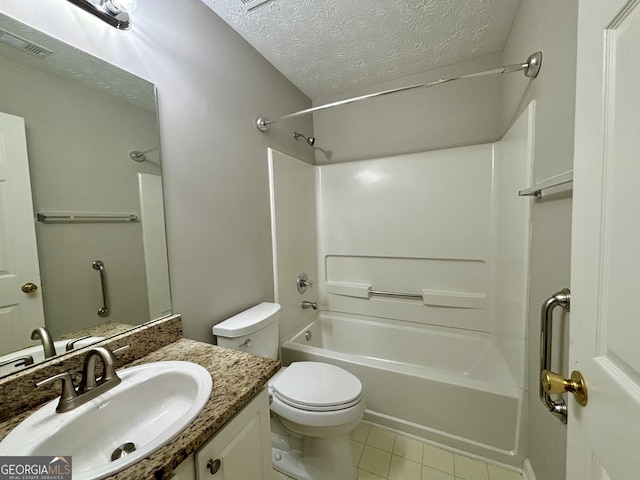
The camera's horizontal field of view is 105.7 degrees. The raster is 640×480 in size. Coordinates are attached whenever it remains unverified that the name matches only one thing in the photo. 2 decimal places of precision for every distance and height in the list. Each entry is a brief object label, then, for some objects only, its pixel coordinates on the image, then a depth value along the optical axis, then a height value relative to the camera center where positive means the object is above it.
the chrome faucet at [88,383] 0.67 -0.44
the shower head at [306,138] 1.96 +0.74
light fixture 0.83 +0.80
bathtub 1.29 -1.00
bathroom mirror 0.72 +0.13
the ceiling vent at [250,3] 1.24 +1.17
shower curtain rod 1.08 +0.70
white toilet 1.15 -0.86
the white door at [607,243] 0.35 -0.04
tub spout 2.11 -0.68
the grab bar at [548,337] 0.69 -0.40
